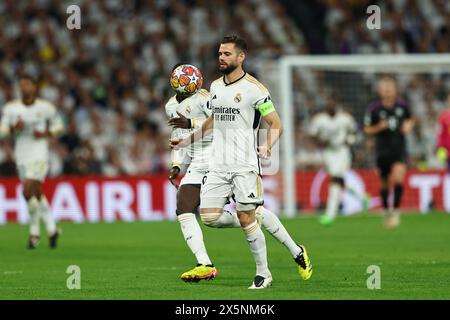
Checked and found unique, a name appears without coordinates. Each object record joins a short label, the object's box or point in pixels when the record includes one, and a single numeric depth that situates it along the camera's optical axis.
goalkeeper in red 22.25
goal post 25.80
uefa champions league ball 12.75
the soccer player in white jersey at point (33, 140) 18.31
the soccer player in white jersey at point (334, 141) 23.81
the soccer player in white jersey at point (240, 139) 11.57
